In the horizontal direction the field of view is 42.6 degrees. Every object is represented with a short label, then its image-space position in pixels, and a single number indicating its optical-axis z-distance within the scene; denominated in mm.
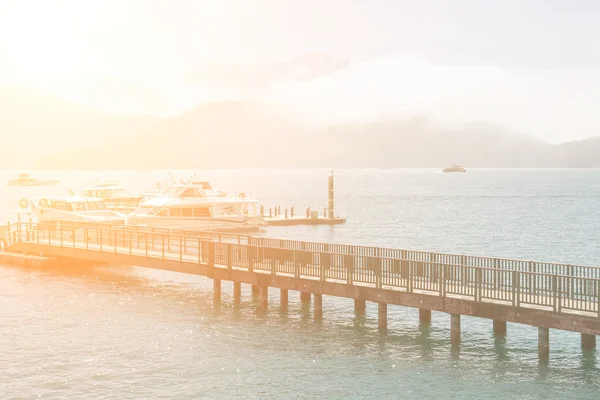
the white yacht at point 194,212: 76000
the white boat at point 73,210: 65794
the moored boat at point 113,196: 86500
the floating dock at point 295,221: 87188
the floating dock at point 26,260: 49000
